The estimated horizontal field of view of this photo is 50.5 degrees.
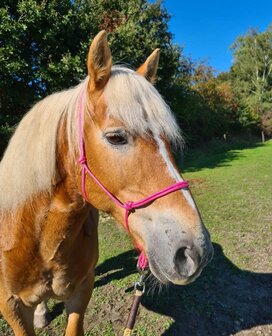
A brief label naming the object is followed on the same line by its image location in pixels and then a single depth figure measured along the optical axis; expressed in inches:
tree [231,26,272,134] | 1399.6
